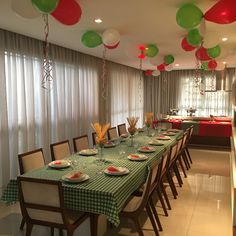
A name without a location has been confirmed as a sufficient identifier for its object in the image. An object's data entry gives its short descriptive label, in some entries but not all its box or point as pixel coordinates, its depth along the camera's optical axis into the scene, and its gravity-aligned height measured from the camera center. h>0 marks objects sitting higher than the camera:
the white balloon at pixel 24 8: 2.29 +0.81
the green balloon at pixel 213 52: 4.32 +0.76
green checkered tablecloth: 2.08 -0.72
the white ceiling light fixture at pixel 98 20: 3.29 +0.99
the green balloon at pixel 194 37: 3.45 +0.80
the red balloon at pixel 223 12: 2.46 +0.82
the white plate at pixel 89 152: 3.32 -0.65
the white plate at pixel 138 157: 3.04 -0.66
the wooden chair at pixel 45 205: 2.07 -0.84
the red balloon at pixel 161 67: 6.06 +0.75
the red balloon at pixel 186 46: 3.92 +0.78
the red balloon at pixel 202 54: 4.17 +0.70
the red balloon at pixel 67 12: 2.45 +0.83
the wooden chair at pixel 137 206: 2.39 -0.98
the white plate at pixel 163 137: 4.45 -0.64
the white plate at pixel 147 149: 3.49 -0.66
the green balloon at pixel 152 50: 4.69 +0.86
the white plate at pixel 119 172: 2.48 -0.67
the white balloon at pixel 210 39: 3.59 +0.81
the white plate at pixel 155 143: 3.97 -0.65
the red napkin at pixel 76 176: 2.31 -0.66
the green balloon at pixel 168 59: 5.69 +0.85
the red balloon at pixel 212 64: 5.88 +0.76
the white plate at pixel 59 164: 2.73 -0.66
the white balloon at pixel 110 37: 3.55 +0.84
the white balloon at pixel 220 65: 6.45 +0.80
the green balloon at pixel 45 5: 2.19 +0.79
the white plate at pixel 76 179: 2.27 -0.67
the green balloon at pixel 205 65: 5.86 +0.74
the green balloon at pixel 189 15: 2.73 +0.86
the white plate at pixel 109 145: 3.83 -0.65
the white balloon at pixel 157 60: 5.44 +0.81
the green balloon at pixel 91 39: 3.71 +0.85
